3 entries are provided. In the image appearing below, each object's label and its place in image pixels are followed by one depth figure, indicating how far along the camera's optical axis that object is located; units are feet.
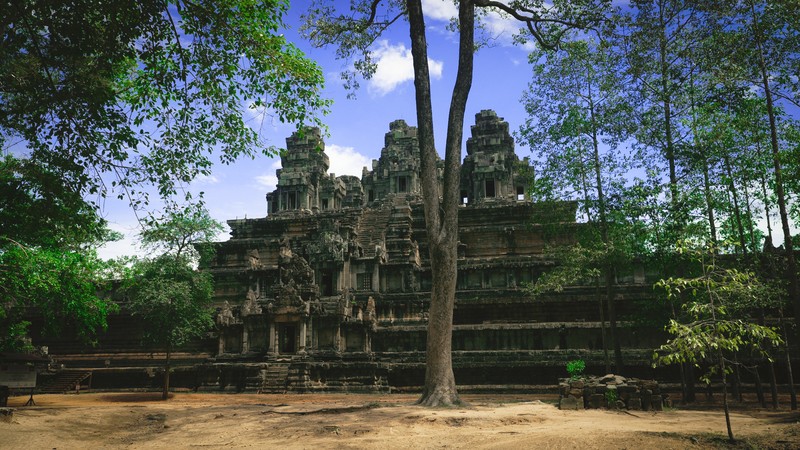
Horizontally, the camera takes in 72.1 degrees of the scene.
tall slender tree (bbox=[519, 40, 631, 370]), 64.54
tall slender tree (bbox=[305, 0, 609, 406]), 47.34
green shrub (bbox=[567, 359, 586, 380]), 52.80
